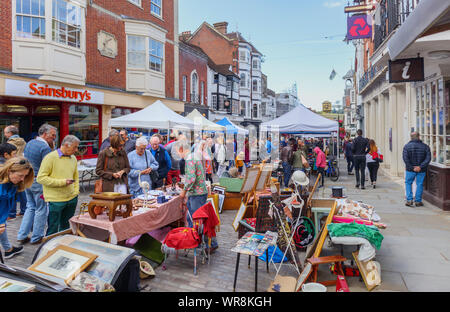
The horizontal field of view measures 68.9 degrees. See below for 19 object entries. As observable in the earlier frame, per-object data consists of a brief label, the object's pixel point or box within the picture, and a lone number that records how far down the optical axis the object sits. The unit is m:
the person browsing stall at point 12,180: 4.07
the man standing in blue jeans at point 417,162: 8.22
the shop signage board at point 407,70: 7.40
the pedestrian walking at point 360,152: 11.68
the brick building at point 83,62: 11.88
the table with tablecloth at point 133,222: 4.16
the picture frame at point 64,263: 2.91
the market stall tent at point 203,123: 14.58
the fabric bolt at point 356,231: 4.21
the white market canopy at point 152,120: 10.91
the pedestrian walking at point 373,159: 11.50
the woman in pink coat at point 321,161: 11.86
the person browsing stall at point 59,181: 4.96
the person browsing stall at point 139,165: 6.14
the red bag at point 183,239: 4.42
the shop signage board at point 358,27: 17.62
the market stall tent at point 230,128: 17.62
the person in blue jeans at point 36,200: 5.62
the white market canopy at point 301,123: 12.65
